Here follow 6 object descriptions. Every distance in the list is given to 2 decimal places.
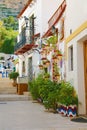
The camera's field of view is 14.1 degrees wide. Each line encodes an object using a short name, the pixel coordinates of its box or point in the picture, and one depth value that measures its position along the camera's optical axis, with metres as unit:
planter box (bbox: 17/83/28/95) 25.38
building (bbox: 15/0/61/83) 23.75
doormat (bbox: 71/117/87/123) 11.47
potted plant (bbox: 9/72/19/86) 29.69
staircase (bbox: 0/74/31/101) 21.95
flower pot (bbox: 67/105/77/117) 12.90
